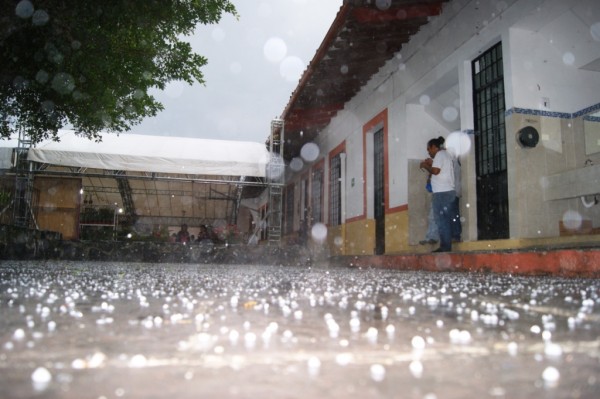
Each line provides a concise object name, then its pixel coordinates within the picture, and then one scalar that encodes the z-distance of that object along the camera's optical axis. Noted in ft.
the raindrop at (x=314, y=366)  2.29
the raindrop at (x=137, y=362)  2.39
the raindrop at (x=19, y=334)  3.08
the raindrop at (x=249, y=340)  2.97
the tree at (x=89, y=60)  13.24
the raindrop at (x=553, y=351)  2.70
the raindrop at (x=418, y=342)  2.95
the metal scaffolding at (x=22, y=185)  34.32
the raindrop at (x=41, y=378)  2.02
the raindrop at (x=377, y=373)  2.21
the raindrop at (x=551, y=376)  2.15
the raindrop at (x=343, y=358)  2.48
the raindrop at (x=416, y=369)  2.28
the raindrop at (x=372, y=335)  3.21
